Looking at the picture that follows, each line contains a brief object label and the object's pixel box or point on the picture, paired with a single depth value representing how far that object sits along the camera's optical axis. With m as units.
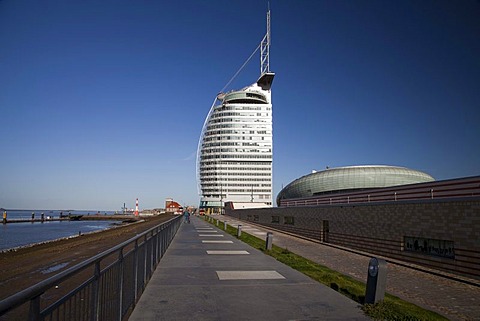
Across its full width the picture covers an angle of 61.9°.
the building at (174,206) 108.48
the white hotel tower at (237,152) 166.25
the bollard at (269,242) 16.56
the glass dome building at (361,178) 71.88
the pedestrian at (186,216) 47.25
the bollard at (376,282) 7.03
